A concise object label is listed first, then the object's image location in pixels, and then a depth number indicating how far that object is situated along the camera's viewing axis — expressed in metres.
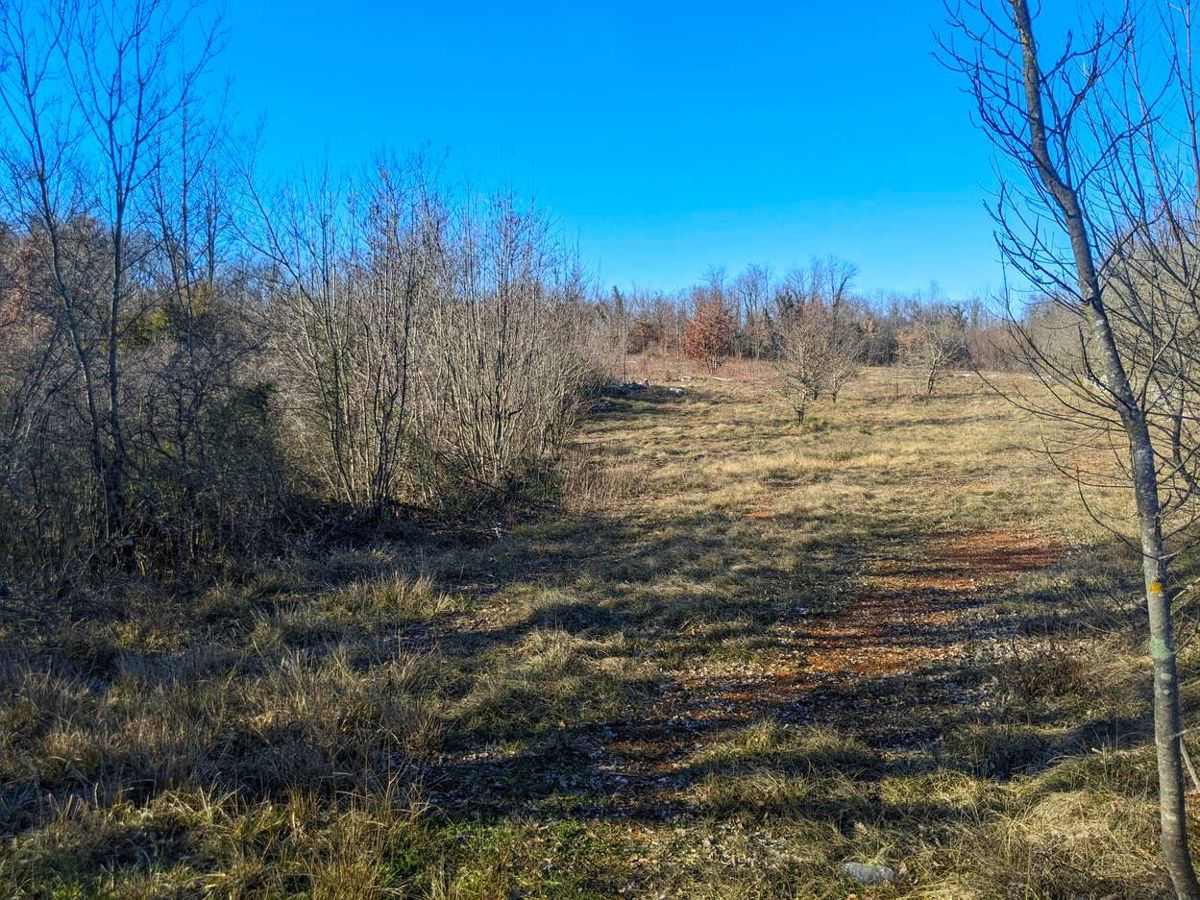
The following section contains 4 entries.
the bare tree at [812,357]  21.33
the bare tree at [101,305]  5.98
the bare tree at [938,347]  28.12
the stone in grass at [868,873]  2.57
